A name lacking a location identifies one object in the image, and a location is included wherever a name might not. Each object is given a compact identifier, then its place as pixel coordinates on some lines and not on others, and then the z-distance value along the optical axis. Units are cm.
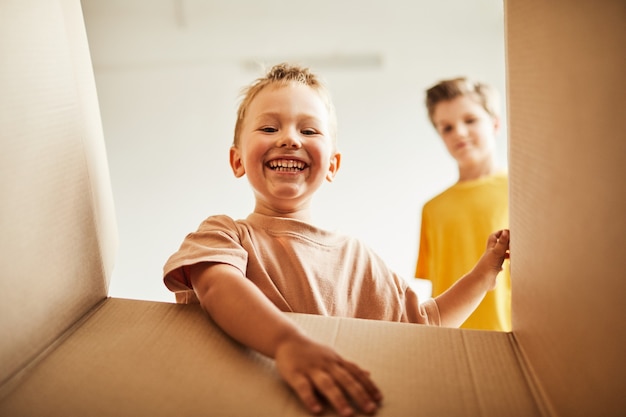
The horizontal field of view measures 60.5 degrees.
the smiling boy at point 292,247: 61
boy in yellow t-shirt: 139
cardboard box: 34
